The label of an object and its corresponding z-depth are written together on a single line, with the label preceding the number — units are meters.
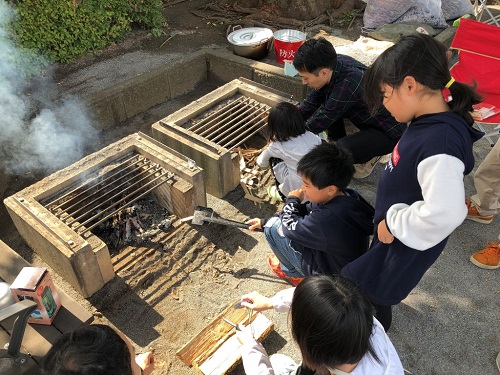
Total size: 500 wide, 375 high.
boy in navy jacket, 2.88
